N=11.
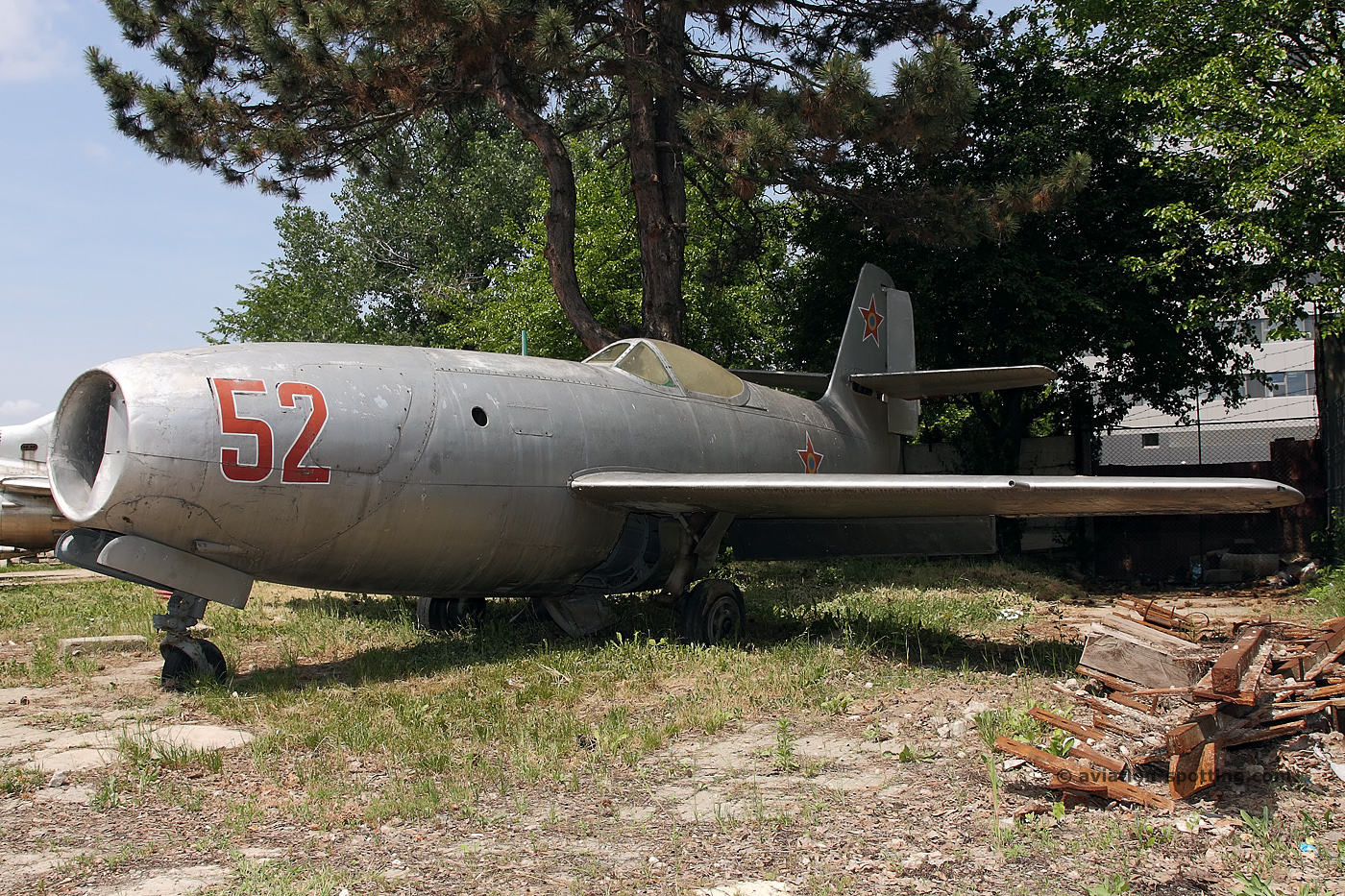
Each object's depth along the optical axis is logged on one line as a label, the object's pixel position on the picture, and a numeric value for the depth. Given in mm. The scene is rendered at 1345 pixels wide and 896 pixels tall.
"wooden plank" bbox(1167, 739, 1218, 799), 4250
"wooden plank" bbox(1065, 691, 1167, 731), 4911
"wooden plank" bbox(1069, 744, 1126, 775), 4324
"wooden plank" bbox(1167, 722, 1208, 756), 4234
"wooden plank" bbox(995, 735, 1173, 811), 4215
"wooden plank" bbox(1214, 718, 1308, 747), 4473
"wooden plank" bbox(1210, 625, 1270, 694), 4516
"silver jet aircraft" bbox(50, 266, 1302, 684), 6219
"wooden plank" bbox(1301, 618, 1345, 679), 5629
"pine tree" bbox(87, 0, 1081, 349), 11992
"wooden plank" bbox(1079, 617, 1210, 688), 5594
